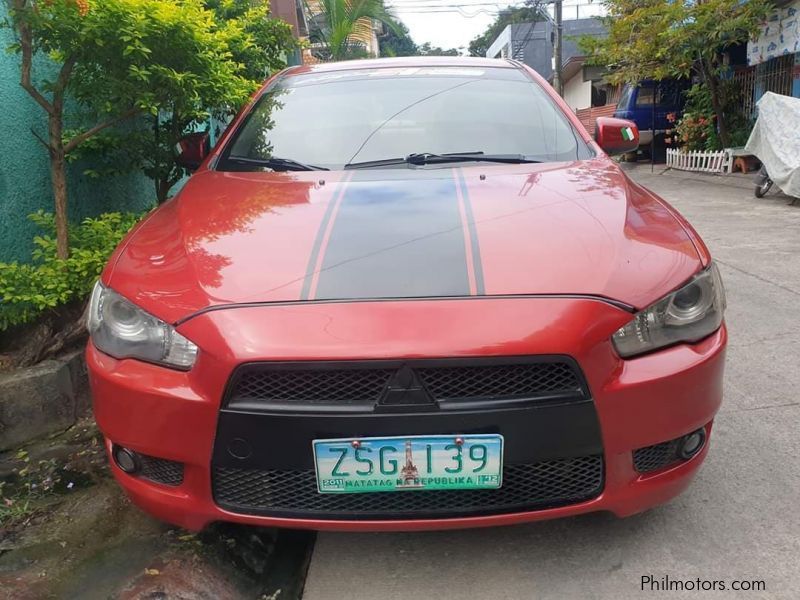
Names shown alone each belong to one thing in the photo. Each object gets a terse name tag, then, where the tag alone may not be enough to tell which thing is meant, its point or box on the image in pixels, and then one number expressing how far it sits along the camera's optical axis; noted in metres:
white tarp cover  8.38
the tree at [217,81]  3.21
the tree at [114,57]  2.73
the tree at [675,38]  11.59
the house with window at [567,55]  27.27
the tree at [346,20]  12.19
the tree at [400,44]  42.09
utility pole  23.72
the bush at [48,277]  2.87
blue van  16.56
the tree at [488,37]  60.75
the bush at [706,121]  13.75
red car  1.66
